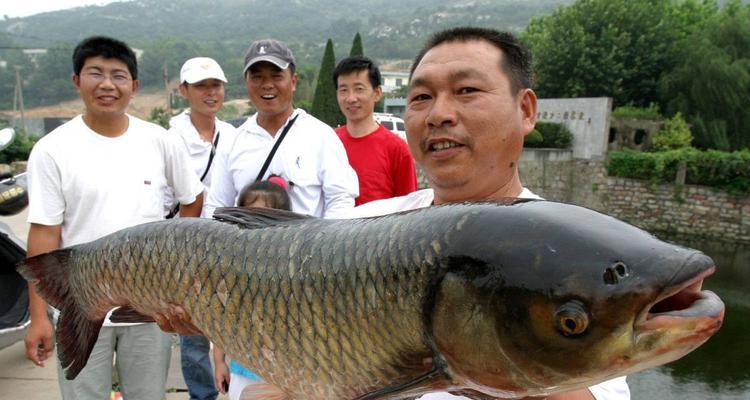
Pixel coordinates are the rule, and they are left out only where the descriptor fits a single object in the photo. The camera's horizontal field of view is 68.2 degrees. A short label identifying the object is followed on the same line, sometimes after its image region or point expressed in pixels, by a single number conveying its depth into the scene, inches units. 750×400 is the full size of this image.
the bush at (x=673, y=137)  1002.1
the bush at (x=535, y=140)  1001.8
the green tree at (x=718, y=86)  1082.1
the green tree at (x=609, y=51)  1283.2
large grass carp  38.6
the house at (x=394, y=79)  4027.8
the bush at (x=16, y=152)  787.5
